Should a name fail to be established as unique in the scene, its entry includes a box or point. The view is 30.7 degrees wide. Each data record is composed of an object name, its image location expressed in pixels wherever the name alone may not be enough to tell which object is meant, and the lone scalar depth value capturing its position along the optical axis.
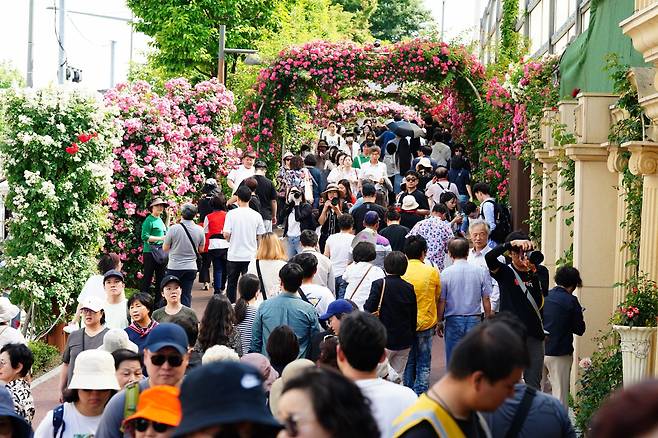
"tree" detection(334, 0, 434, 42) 70.38
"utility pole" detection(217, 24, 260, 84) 29.33
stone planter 9.43
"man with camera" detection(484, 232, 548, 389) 10.10
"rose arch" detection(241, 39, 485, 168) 25.19
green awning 11.66
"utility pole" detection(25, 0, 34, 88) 29.48
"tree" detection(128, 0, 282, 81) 39.66
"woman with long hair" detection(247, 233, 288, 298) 11.52
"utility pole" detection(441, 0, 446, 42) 80.41
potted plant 9.45
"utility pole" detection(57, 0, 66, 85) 33.66
